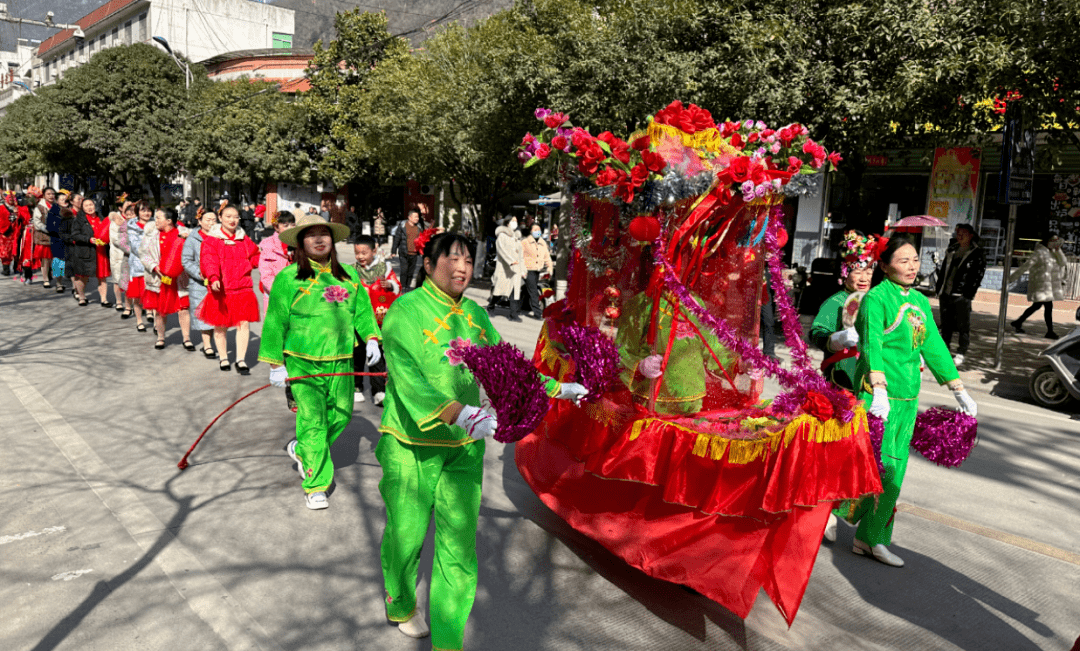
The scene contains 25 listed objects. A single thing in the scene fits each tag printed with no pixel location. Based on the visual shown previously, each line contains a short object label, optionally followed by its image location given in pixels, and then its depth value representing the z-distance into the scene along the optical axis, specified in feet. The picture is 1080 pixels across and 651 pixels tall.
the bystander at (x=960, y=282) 33.83
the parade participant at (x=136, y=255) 34.42
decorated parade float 11.50
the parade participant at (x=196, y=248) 27.68
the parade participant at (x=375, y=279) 23.48
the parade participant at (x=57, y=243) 44.52
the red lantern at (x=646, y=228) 13.58
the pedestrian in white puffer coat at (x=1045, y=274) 41.75
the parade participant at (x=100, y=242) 40.39
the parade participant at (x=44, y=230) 46.29
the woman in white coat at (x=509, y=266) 43.55
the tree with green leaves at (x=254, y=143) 101.45
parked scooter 27.27
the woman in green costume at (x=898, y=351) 14.23
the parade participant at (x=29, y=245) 48.52
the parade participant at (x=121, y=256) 37.35
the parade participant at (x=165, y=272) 31.14
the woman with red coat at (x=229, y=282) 27.40
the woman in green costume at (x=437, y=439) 10.62
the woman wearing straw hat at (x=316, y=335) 16.70
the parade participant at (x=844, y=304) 16.06
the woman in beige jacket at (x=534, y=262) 46.01
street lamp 114.62
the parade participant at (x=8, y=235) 52.34
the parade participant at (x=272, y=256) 25.29
